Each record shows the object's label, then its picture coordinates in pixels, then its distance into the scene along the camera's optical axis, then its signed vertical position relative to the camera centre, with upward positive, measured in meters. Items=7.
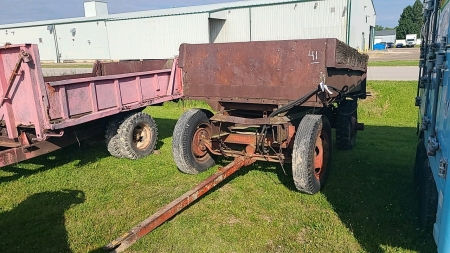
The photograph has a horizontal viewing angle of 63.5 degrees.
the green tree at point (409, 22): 72.62 +6.05
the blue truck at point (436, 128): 2.45 -0.67
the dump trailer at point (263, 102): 4.68 -0.64
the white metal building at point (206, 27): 27.80 +2.75
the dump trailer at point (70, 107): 5.02 -0.67
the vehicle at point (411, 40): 63.44 +2.00
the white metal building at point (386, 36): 68.81 +3.09
